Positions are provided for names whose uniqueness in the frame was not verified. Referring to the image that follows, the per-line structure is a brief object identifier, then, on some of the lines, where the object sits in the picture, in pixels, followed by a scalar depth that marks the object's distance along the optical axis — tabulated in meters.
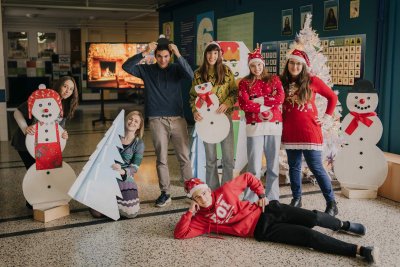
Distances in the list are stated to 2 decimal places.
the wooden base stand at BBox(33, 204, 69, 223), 3.49
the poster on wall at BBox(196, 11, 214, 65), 8.23
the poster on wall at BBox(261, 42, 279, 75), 6.33
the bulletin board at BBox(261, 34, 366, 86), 4.91
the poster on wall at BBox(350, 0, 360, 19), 4.95
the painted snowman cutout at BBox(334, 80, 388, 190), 4.02
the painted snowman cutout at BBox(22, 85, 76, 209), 3.52
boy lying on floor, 2.97
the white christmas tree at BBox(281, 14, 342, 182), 4.50
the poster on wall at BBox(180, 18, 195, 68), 8.98
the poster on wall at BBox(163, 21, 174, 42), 9.95
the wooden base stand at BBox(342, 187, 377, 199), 4.10
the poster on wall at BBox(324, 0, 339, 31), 5.24
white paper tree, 3.34
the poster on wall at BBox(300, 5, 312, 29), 5.65
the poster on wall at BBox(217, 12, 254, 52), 7.03
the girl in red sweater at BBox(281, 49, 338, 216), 3.54
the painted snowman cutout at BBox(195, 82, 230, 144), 3.76
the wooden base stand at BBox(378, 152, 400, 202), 4.02
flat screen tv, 9.34
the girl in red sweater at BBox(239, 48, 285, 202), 3.50
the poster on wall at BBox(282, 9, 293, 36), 6.04
